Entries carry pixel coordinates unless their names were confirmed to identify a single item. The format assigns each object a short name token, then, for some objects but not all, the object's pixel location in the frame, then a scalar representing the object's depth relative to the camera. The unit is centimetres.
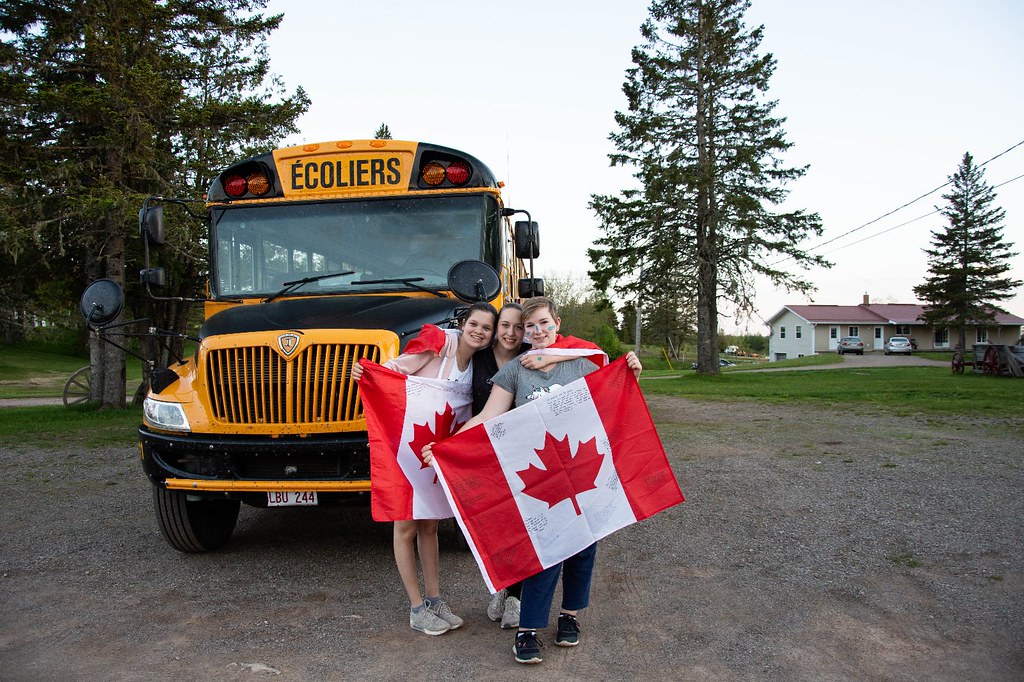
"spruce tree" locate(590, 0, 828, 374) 2693
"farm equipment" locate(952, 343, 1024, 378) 2633
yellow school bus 452
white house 6406
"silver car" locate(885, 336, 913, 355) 5362
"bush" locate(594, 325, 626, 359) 3862
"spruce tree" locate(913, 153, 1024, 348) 4506
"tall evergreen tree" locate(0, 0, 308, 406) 1316
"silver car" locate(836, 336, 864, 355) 5550
